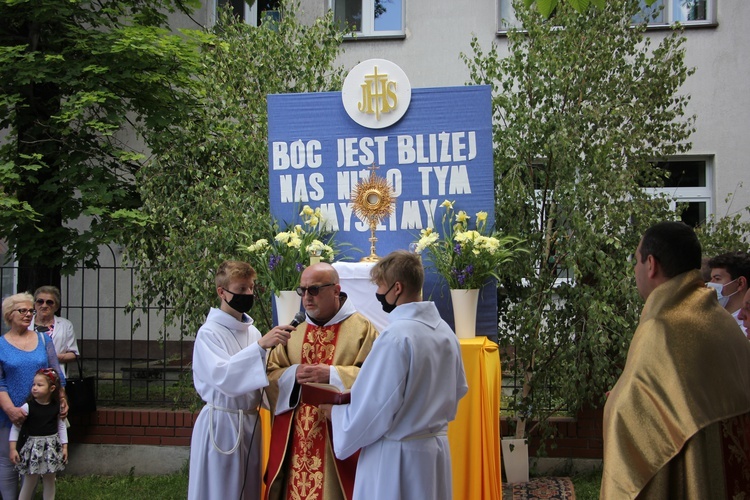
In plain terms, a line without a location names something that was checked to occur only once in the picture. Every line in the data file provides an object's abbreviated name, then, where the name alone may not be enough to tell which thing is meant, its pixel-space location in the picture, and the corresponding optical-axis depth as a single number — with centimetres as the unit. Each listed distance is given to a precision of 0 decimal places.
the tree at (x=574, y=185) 711
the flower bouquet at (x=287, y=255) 634
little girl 665
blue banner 664
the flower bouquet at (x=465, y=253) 612
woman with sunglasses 751
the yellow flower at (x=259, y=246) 637
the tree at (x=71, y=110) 803
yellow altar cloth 568
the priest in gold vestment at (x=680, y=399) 299
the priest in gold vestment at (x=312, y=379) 470
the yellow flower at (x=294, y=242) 632
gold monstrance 674
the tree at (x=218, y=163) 754
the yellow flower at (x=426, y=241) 622
